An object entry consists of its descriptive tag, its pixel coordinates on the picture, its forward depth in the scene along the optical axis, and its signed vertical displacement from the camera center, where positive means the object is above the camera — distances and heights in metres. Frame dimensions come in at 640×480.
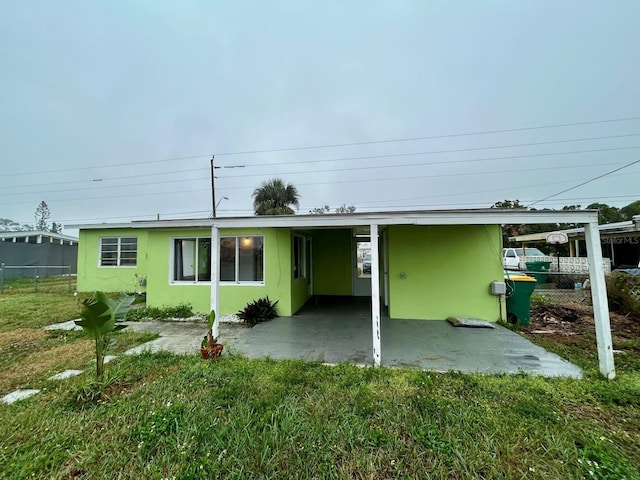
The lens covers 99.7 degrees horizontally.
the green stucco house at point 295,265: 6.87 -0.18
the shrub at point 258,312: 6.92 -1.37
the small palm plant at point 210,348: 4.38 -1.42
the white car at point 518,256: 16.18 -0.11
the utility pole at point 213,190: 19.70 +5.20
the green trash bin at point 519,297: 6.65 -1.07
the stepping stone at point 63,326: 6.41 -1.50
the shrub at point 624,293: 6.89 -1.09
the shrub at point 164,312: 7.61 -1.42
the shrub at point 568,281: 12.58 -1.31
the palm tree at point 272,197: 19.60 +4.63
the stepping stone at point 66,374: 3.78 -1.58
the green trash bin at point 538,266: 14.33 -0.65
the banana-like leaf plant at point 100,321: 3.12 -0.68
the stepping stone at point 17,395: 3.18 -1.58
